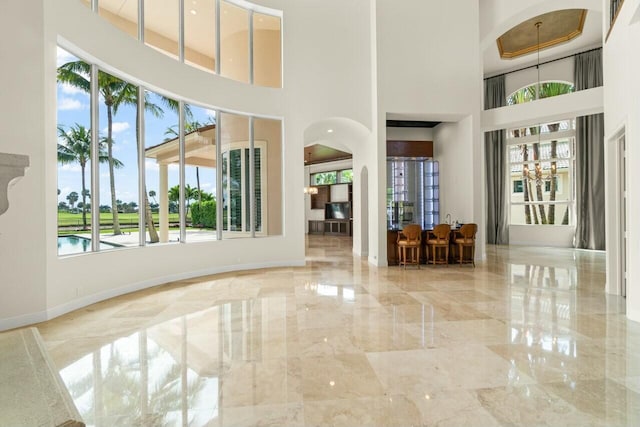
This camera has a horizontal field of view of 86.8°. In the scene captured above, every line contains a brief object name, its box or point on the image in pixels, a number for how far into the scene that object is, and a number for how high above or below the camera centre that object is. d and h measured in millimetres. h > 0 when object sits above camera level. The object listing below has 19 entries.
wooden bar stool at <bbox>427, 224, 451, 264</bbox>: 7777 -732
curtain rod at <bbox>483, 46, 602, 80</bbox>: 10816 +5082
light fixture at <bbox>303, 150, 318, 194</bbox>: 17144 +1145
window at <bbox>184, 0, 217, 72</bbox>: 6918 +3775
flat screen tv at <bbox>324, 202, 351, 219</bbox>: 17094 +48
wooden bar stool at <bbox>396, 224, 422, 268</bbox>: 7723 -784
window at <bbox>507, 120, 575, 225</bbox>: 11711 +1231
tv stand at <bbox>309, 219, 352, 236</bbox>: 17127 -824
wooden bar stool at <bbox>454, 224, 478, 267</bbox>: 7797 -697
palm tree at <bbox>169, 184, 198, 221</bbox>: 6707 +397
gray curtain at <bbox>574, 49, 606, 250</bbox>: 10641 +1338
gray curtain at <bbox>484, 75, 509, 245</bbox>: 12672 +1438
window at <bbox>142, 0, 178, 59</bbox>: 6105 +3548
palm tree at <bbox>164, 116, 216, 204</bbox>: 6662 +1724
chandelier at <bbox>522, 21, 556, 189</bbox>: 11727 +1280
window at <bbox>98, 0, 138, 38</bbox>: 5254 +3248
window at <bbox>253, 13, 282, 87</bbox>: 7977 +3828
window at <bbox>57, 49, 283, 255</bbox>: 4812 +834
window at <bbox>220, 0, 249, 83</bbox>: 7539 +3908
